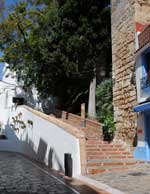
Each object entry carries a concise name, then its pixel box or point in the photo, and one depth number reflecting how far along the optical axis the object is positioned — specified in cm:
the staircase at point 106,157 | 714
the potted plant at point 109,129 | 1011
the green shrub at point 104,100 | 1128
